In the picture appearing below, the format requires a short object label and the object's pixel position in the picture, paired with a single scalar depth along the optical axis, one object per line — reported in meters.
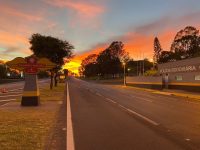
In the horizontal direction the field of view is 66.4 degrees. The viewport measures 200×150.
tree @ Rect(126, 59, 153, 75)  74.64
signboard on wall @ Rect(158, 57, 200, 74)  19.79
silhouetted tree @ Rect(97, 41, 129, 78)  68.54
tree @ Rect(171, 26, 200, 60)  50.11
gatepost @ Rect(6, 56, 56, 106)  9.30
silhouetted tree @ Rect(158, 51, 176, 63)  53.34
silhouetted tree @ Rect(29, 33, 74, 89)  19.53
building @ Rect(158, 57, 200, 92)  19.51
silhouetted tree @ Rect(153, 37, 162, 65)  61.69
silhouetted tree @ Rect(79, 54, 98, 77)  73.56
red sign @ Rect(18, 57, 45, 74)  9.65
